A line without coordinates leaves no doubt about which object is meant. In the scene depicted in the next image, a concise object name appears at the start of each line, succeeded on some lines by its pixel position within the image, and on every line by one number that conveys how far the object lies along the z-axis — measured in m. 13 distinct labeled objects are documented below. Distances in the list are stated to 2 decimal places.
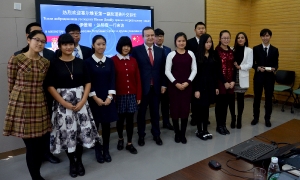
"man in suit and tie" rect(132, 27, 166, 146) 3.46
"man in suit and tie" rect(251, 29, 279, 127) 4.24
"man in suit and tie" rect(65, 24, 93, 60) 3.11
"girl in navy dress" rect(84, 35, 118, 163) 2.96
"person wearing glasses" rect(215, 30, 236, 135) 3.85
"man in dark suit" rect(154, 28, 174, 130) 4.18
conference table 1.47
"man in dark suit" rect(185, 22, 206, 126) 4.21
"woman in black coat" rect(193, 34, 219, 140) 3.59
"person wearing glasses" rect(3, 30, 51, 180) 2.34
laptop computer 1.60
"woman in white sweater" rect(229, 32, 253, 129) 4.07
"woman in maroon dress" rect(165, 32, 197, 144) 3.48
